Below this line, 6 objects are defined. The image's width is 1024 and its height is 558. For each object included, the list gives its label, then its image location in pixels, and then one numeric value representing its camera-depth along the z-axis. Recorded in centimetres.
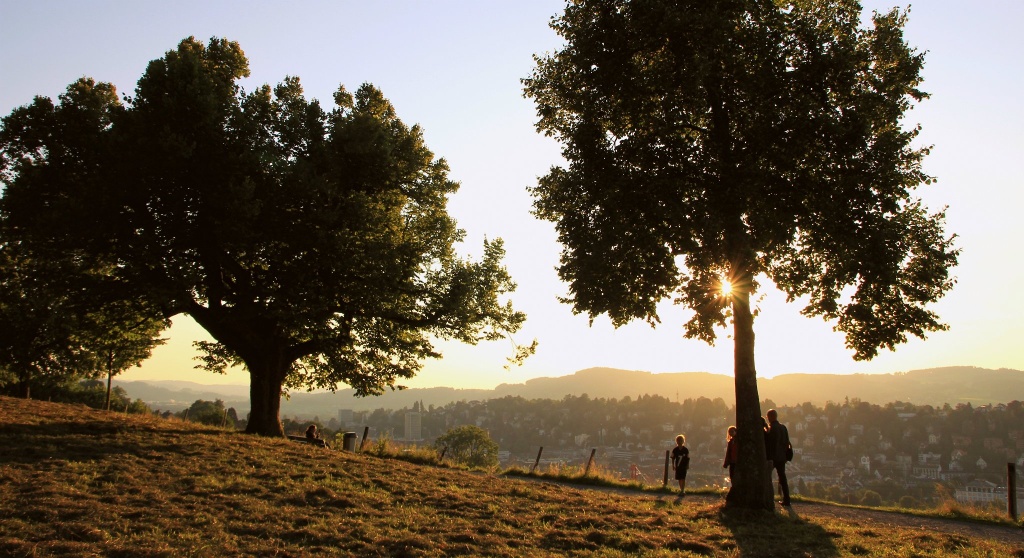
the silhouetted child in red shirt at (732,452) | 1695
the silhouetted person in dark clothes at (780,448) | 1769
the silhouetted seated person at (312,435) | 2488
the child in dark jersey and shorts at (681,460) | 2031
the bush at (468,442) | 6788
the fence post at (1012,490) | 1672
